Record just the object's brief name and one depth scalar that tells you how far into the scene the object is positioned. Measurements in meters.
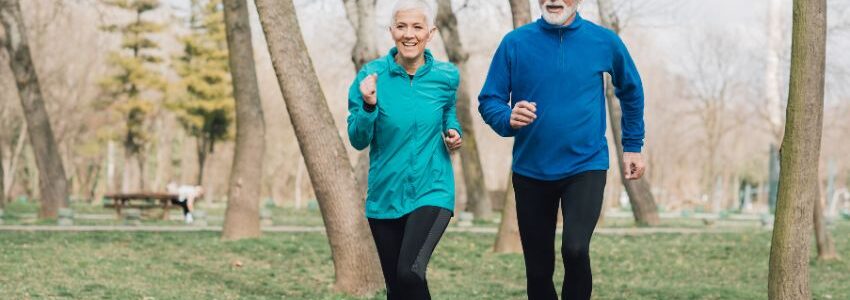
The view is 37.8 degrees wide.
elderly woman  6.14
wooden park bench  29.93
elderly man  6.03
